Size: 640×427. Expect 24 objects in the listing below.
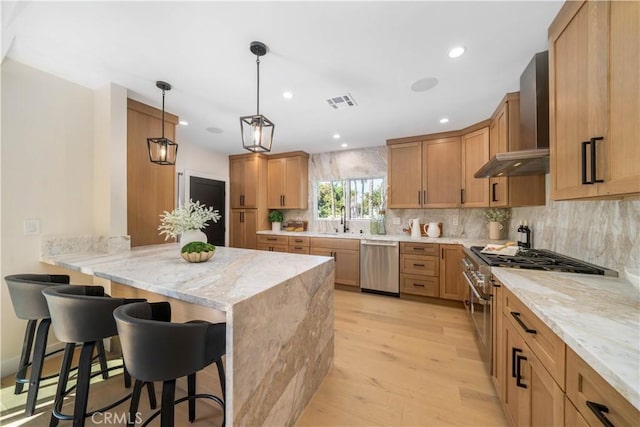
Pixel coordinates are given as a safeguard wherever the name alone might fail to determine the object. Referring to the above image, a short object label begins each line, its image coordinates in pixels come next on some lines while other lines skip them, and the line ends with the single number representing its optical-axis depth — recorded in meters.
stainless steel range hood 1.82
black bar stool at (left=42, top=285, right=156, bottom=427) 1.27
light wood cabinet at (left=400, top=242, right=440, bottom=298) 3.46
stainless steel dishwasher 3.73
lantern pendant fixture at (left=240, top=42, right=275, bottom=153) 1.78
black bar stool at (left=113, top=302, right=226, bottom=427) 0.97
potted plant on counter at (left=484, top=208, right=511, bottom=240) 3.42
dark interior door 4.29
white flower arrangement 2.07
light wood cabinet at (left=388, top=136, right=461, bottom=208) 3.67
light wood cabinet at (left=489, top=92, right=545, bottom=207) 2.44
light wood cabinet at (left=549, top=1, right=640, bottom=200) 0.95
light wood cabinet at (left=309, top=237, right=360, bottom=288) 4.04
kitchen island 1.09
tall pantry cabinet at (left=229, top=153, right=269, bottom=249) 4.91
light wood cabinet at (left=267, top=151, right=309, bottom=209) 4.89
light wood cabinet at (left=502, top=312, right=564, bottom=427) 0.96
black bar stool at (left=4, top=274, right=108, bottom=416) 1.53
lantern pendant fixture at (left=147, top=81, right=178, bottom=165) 2.32
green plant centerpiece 1.83
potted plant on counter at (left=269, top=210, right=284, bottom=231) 5.10
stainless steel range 1.61
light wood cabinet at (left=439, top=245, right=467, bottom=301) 3.28
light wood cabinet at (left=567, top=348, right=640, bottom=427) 0.62
